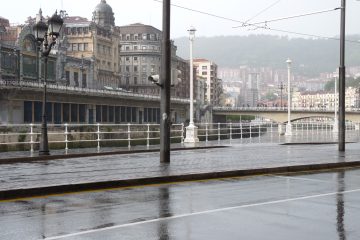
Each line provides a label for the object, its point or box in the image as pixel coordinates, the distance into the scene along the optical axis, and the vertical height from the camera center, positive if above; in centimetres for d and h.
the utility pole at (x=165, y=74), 1558 +134
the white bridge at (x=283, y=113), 10019 +143
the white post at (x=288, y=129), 4409 -83
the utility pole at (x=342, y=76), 2067 +170
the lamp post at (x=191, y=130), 3047 -61
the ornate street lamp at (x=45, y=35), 1922 +318
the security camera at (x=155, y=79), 1560 +120
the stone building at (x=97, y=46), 12812 +1823
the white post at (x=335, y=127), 5396 -77
